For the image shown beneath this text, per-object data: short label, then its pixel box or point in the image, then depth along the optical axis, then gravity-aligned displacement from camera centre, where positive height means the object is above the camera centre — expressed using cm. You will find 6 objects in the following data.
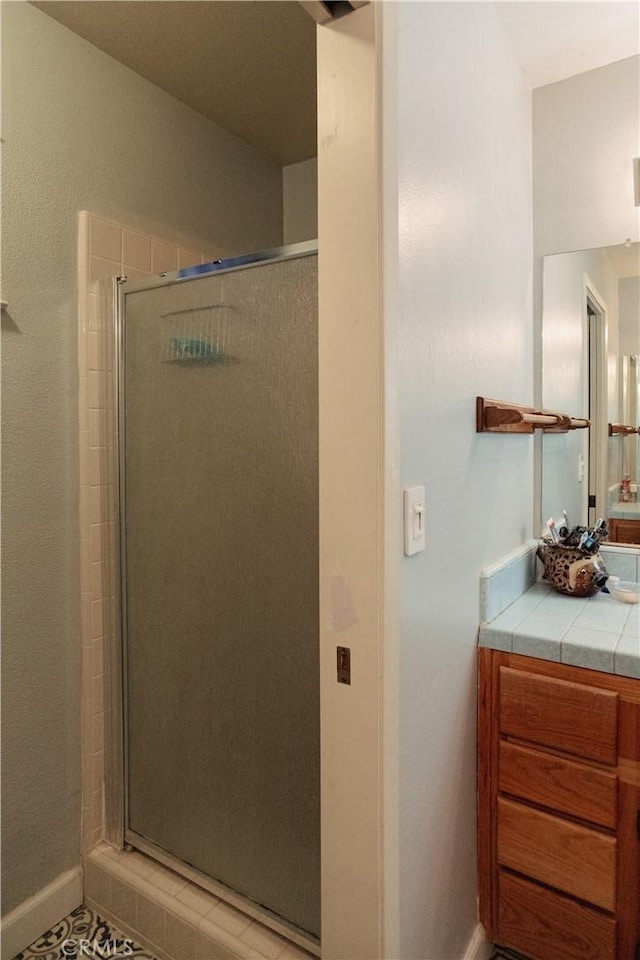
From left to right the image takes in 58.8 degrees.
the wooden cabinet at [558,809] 127 -81
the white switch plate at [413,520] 107 -10
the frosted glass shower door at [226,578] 128 -27
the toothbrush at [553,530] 181 -20
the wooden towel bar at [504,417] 141 +13
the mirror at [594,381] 178 +28
